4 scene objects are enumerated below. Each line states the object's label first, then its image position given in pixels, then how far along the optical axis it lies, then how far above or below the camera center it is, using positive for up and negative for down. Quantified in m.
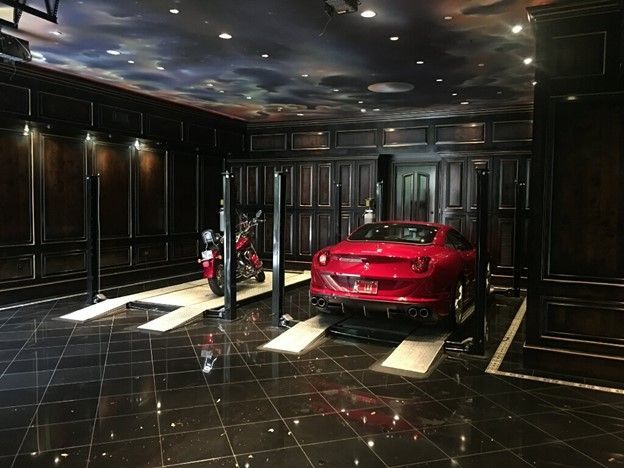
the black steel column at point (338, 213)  8.08 -0.18
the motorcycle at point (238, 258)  6.71 -0.82
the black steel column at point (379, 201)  8.77 +0.03
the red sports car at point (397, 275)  4.62 -0.70
